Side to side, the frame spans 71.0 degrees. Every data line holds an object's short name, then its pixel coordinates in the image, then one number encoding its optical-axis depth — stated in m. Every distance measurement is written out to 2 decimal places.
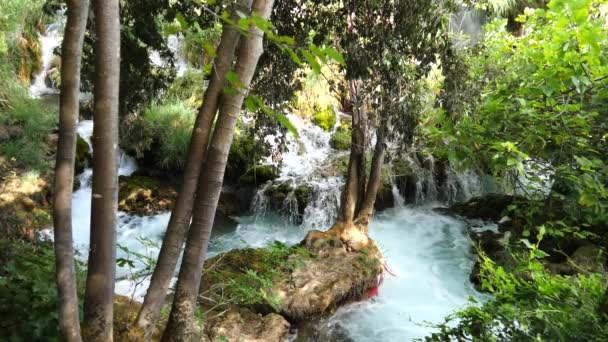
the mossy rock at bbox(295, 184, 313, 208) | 8.58
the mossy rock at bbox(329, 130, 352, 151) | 10.32
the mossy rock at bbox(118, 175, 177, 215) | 7.85
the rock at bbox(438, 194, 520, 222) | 9.00
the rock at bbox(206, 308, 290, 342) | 3.82
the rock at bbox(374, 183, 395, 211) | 9.31
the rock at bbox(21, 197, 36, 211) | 6.52
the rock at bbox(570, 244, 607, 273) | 5.64
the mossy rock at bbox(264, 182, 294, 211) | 8.62
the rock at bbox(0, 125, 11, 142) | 7.22
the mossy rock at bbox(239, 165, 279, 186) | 8.91
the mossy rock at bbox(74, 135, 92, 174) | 7.94
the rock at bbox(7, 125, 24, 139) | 7.41
